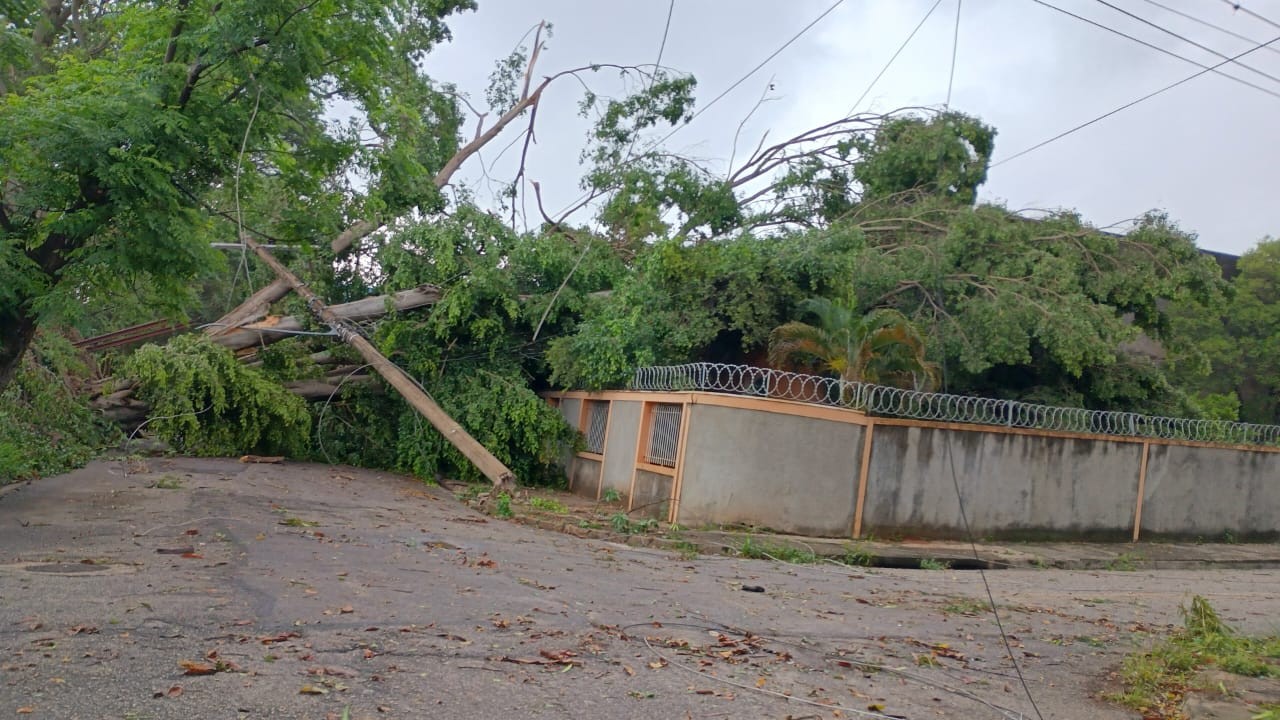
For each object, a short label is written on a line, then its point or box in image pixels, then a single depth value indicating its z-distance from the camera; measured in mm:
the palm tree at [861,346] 13055
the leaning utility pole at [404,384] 15055
